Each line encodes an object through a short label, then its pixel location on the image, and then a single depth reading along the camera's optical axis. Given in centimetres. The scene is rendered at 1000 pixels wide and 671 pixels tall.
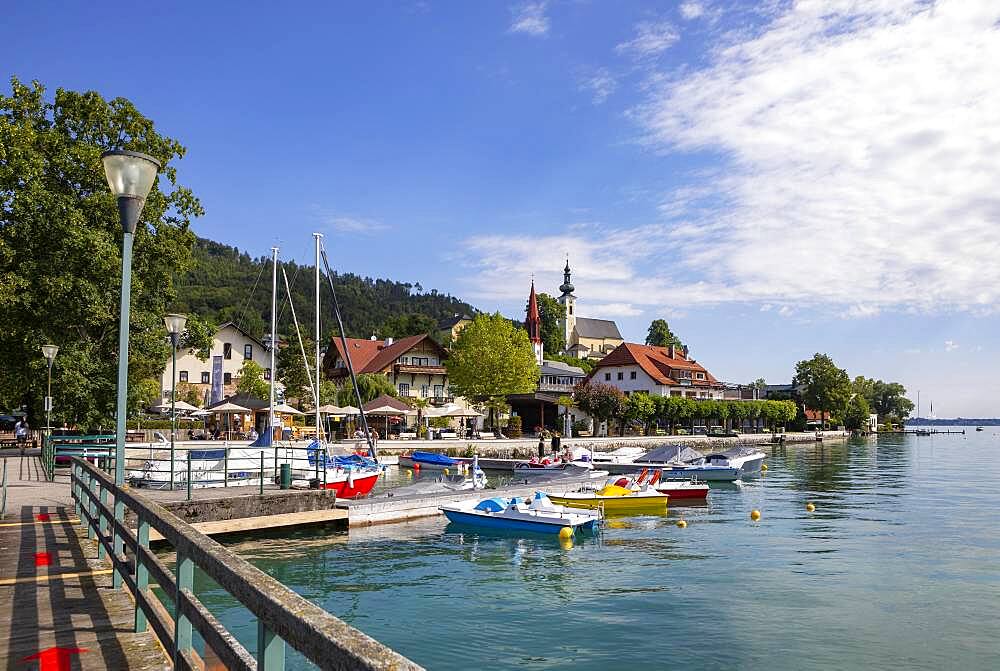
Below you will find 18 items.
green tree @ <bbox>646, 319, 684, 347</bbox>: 16488
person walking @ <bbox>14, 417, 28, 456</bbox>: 3985
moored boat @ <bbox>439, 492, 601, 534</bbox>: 2319
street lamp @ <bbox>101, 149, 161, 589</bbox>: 853
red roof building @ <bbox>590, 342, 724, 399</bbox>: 10294
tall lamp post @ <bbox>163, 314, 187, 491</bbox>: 1964
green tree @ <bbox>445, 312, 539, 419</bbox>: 6994
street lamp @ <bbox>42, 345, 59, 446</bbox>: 2588
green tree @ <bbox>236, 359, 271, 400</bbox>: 6794
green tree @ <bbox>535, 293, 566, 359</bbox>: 15338
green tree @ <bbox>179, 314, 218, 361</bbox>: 3347
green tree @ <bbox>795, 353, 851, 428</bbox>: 12056
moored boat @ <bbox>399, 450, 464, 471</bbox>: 4306
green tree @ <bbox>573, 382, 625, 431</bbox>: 7631
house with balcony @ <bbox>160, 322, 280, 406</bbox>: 7825
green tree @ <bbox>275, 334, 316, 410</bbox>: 6538
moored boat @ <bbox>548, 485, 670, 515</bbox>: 2802
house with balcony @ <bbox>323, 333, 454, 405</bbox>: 8100
